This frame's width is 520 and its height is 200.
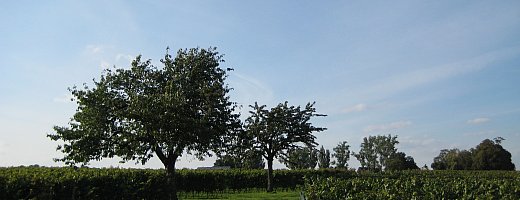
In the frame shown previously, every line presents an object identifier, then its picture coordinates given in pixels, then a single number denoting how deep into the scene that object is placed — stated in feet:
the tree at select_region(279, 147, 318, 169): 121.10
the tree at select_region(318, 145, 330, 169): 347.56
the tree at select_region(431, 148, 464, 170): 280.92
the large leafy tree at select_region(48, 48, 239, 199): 77.25
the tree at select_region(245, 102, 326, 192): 116.88
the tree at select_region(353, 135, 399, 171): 374.96
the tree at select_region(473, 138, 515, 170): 252.62
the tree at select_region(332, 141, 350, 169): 353.78
